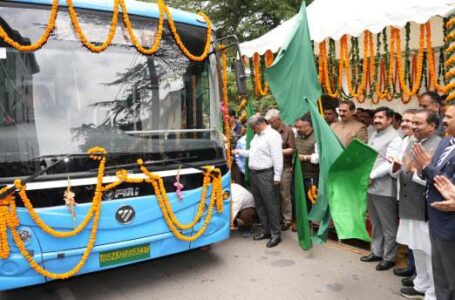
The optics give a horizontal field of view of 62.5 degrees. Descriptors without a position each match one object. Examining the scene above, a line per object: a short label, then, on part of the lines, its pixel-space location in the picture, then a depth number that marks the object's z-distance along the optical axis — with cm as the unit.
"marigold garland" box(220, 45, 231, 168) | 440
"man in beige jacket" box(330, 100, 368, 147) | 488
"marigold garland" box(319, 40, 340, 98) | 560
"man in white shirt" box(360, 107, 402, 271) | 397
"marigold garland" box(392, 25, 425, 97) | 454
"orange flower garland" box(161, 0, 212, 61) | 376
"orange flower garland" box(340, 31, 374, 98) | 520
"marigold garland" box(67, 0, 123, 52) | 330
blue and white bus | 306
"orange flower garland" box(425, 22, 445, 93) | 448
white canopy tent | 423
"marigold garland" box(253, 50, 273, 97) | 634
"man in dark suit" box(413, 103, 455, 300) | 256
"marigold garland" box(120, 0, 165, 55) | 352
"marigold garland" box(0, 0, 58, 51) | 303
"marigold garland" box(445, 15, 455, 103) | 379
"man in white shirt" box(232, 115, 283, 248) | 489
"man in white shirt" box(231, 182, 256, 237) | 543
